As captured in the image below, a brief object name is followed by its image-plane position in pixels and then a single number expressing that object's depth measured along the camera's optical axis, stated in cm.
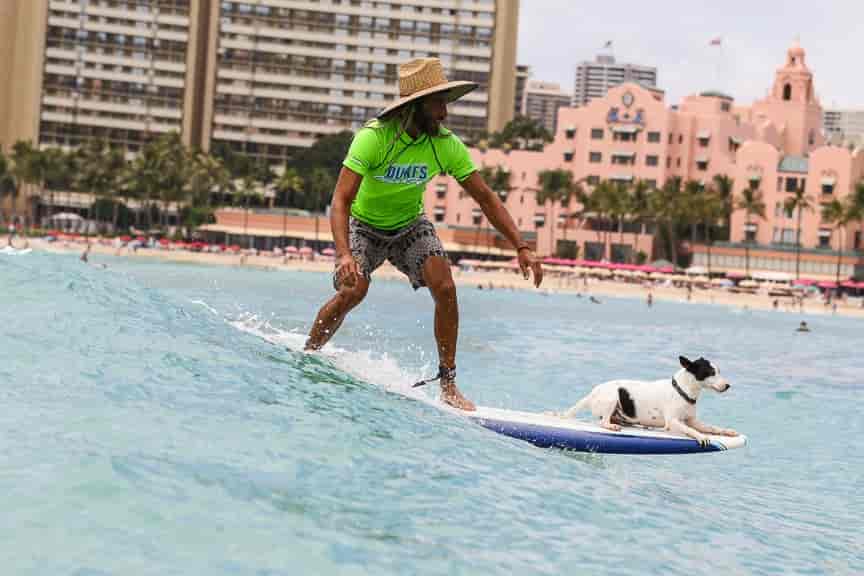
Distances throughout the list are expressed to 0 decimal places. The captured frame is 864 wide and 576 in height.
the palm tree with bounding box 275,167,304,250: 11862
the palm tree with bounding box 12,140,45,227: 11019
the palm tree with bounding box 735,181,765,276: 10725
